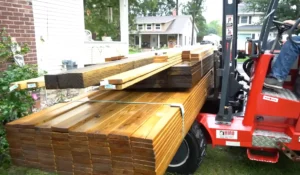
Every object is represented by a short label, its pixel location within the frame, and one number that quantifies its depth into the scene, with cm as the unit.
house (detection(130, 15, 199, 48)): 3966
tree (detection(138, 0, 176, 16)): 5699
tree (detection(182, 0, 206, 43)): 5057
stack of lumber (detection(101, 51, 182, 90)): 191
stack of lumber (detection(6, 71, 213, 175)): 191
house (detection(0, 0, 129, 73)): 471
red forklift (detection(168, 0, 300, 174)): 318
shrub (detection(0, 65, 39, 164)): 323
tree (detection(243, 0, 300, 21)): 1310
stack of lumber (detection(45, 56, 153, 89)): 196
